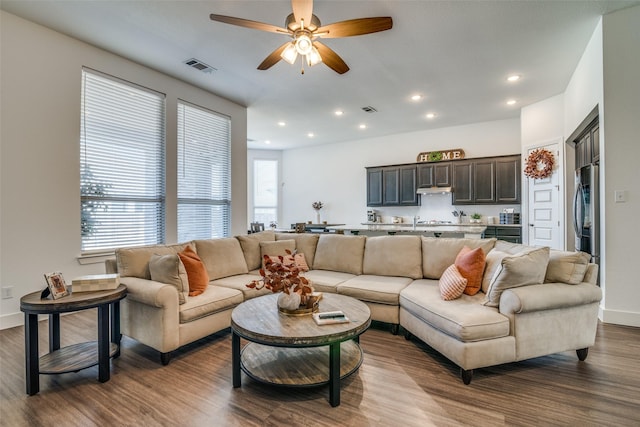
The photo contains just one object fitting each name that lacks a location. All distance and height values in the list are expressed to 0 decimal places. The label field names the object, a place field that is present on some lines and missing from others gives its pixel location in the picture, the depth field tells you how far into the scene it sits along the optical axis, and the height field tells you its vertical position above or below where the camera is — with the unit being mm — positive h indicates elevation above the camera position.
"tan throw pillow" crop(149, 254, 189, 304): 2582 -477
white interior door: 5215 +115
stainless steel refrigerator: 3484 +38
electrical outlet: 3133 -756
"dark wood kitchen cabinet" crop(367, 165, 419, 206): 7420 +733
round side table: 2004 -870
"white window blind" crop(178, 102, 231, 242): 4871 +722
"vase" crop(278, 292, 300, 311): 2205 -609
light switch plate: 3178 +187
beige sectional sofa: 2183 -699
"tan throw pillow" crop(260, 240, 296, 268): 3908 -396
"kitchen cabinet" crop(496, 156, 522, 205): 6258 +716
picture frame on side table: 2090 -466
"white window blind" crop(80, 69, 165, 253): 3787 +700
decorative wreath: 5359 +896
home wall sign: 7057 +1390
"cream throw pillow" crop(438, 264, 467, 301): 2588 -599
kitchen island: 4676 -260
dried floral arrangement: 2166 -449
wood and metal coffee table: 1870 -798
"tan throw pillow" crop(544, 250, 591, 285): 2332 -405
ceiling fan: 2328 +1479
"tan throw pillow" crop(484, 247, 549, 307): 2254 -418
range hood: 6875 +567
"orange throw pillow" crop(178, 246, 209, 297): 2846 -529
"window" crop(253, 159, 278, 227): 9477 +780
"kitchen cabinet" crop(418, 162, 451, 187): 7004 +934
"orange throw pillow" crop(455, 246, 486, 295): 2713 -474
